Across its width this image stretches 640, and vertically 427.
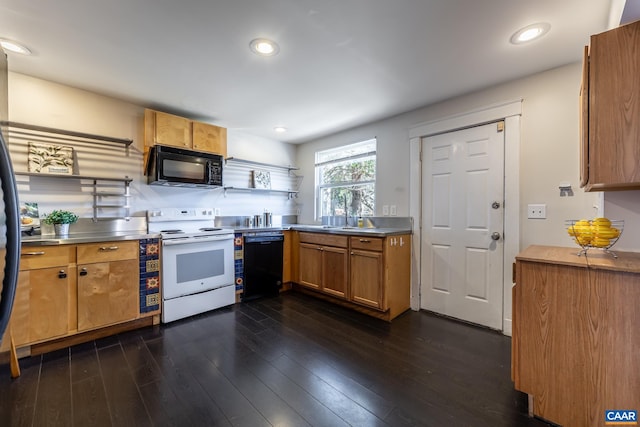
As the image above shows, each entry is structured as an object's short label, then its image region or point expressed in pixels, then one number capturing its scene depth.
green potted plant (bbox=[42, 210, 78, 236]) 2.22
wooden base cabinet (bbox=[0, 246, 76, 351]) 1.88
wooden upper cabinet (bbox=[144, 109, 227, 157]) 2.76
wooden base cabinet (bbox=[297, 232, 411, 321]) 2.62
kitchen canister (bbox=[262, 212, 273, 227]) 3.87
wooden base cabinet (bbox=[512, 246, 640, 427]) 1.17
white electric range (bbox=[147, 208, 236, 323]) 2.58
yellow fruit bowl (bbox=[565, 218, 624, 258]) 1.42
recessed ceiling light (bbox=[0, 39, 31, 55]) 1.79
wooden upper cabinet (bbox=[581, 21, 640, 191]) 1.21
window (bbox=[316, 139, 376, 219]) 3.49
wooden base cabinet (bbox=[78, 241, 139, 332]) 2.14
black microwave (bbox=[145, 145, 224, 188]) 2.73
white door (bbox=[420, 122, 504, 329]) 2.43
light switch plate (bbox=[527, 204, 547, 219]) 2.18
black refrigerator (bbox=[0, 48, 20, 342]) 0.72
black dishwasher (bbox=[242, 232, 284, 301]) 3.19
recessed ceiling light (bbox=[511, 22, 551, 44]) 1.63
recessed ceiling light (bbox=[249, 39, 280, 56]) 1.79
